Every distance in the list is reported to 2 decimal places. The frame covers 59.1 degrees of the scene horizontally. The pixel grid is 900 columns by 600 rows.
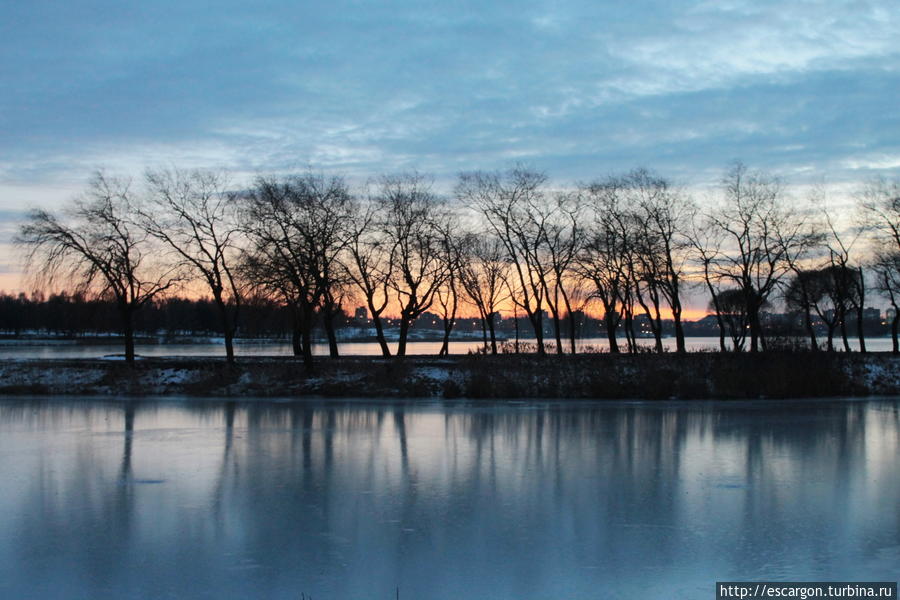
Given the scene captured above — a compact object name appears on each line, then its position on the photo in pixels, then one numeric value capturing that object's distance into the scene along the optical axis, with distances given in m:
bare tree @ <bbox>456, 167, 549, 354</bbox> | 45.72
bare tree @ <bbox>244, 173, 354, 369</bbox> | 32.81
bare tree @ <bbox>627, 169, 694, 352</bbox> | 42.94
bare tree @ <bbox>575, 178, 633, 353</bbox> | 43.62
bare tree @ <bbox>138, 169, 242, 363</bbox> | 38.84
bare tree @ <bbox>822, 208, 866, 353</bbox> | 45.16
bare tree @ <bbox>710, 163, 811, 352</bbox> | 42.84
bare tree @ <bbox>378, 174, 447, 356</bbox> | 41.03
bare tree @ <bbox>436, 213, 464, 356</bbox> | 43.19
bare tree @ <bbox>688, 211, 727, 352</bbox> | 44.28
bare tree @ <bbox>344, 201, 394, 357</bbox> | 40.16
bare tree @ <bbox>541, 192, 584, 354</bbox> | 45.41
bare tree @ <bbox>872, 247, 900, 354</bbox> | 44.12
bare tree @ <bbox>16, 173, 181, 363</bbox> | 36.16
